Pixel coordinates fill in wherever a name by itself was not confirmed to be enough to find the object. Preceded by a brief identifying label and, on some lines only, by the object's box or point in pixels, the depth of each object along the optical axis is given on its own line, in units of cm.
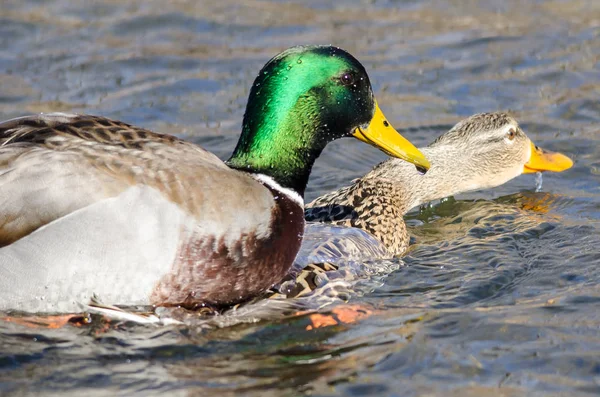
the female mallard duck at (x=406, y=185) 1393
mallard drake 1068
